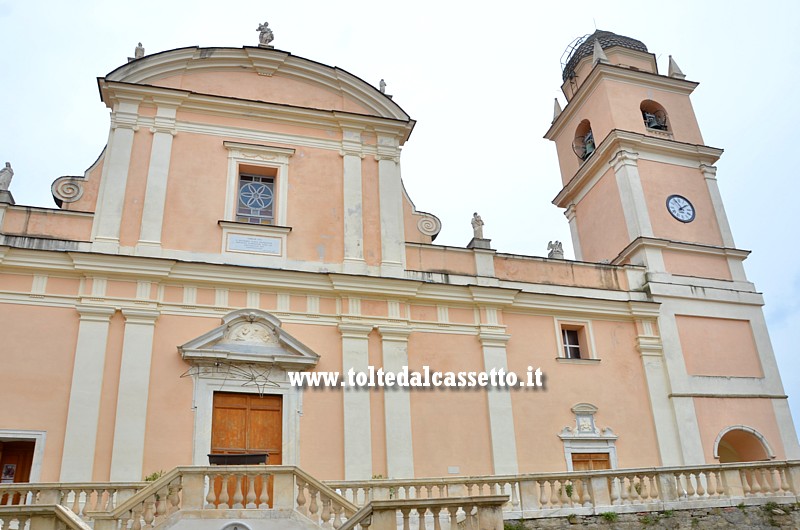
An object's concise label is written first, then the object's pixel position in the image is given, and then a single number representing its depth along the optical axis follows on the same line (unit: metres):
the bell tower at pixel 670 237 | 15.70
